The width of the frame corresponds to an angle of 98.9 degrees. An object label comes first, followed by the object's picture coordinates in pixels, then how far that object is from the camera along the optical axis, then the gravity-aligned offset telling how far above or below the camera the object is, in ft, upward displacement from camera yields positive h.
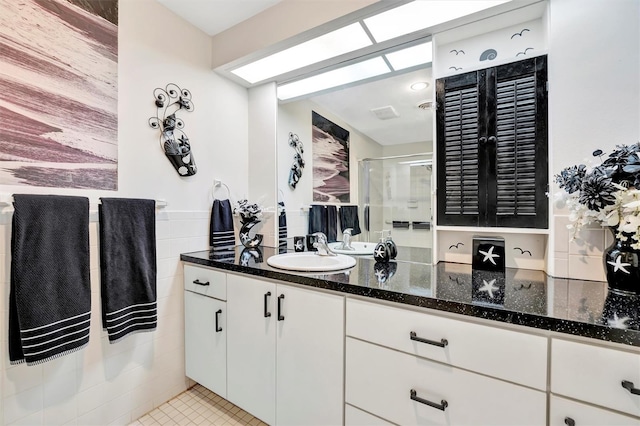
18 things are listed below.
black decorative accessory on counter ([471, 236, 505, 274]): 4.33 -0.72
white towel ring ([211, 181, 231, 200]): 6.36 +0.54
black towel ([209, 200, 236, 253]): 6.25 -0.41
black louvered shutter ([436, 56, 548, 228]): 4.05 +0.99
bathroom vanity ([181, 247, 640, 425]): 2.38 -1.53
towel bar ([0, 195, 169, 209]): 3.50 +0.11
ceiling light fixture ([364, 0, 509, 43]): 4.23 +3.20
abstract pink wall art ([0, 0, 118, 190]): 3.66 +1.72
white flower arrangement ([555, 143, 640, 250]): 3.10 +0.20
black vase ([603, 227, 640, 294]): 3.15 -0.68
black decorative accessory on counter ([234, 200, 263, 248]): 6.61 -0.27
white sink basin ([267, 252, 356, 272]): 4.46 -0.94
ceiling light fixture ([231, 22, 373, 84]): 5.14 +3.26
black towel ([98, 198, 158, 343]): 4.38 -0.95
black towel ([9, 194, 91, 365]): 3.52 -0.95
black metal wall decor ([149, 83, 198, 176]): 5.36 +1.66
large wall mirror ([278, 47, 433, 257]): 5.14 +1.18
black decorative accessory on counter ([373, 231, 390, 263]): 5.00 -0.81
